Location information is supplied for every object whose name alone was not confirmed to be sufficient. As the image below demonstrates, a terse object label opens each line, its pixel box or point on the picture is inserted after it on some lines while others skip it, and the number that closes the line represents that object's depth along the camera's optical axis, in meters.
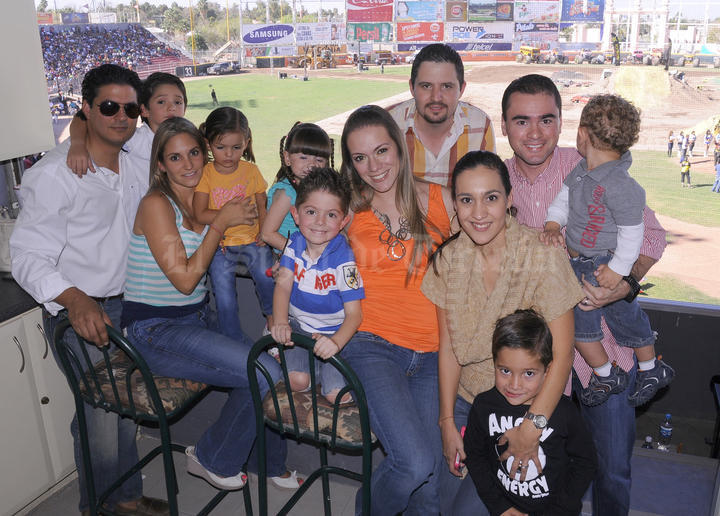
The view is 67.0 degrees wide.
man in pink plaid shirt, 1.76
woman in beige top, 1.54
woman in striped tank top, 1.82
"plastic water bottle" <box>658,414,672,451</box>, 2.80
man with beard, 2.35
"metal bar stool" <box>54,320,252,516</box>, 1.70
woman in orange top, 1.67
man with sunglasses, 1.93
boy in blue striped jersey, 1.72
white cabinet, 2.24
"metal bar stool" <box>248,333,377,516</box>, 1.52
